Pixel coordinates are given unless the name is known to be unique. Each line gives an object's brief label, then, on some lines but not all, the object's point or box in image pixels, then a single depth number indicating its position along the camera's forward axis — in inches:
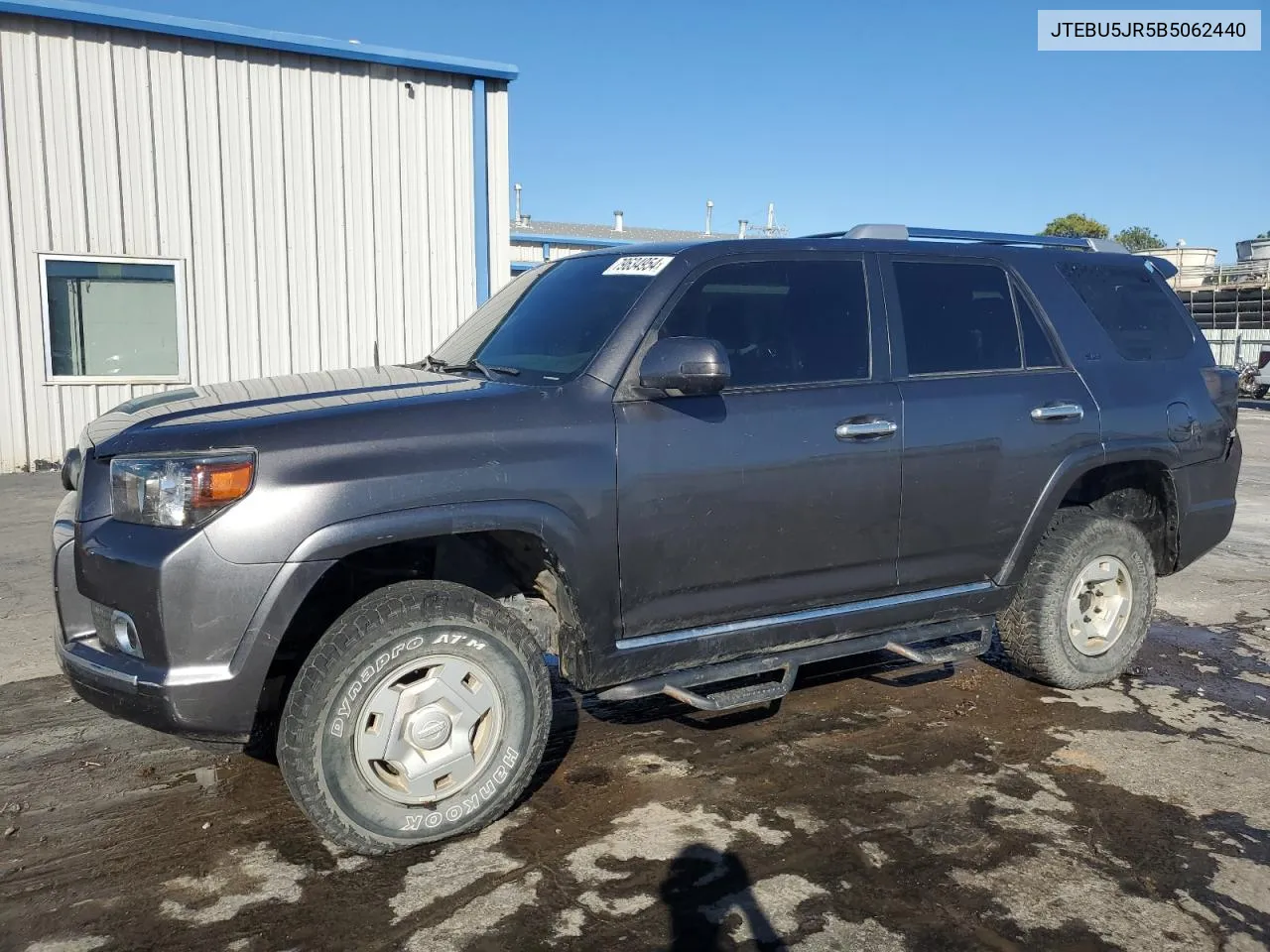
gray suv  120.1
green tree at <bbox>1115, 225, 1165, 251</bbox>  2582.7
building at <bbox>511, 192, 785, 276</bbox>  897.5
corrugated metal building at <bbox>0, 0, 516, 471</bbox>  410.3
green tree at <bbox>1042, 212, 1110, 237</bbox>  2164.1
